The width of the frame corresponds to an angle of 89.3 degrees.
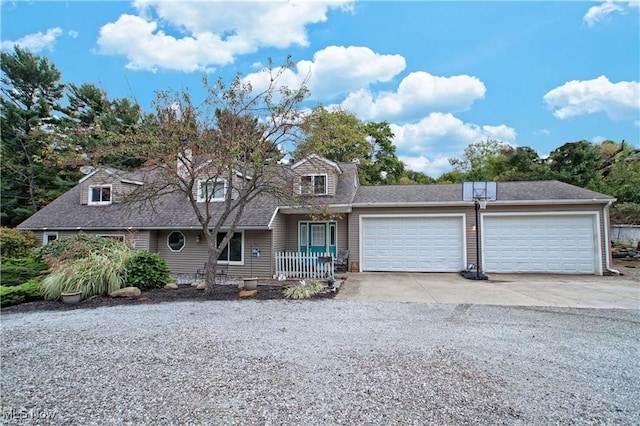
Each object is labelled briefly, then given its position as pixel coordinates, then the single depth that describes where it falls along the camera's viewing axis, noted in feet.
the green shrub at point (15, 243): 43.96
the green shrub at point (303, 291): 26.30
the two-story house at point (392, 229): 38.78
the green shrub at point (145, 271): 29.27
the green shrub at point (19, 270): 30.01
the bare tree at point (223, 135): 25.73
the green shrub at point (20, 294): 25.26
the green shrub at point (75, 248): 30.78
